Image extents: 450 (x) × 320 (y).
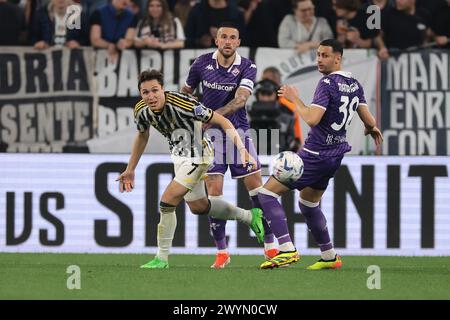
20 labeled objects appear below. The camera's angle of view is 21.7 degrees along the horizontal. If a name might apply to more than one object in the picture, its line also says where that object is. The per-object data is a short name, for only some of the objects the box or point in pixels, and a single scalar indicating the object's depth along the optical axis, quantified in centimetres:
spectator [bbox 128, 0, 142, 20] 1561
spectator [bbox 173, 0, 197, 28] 1570
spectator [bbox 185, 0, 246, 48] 1521
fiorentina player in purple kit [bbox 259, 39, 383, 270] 1016
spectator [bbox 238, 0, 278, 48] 1517
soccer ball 1026
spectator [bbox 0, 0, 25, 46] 1517
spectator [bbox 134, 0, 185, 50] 1506
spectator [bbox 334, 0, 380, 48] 1517
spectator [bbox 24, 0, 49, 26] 1534
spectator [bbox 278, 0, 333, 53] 1514
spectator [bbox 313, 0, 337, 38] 1527
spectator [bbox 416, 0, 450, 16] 1559
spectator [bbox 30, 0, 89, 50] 1512
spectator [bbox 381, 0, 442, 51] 1524
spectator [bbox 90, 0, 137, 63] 1523
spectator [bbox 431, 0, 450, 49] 1544
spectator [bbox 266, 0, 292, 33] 1524
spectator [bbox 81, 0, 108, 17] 1576
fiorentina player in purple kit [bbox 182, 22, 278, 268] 1121
